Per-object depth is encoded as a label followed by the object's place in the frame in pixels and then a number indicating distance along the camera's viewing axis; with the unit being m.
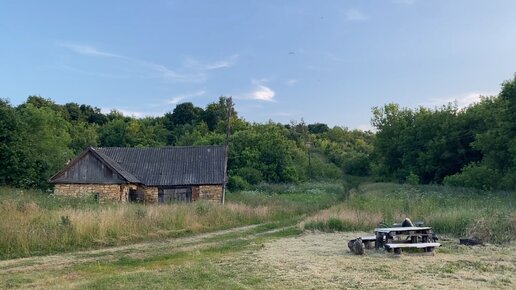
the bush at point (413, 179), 44.22
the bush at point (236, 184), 41.09
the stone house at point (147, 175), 30.36
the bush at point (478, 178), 37.38
